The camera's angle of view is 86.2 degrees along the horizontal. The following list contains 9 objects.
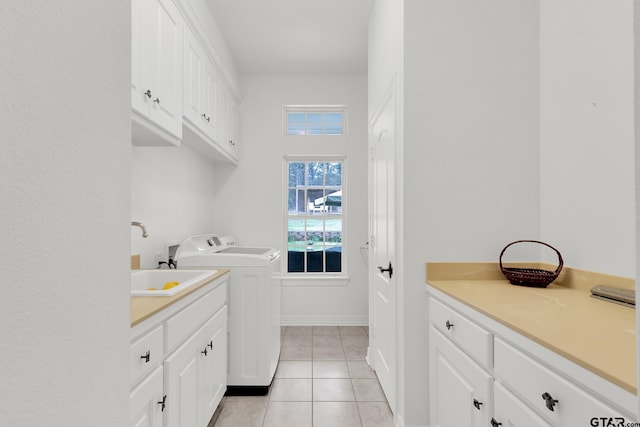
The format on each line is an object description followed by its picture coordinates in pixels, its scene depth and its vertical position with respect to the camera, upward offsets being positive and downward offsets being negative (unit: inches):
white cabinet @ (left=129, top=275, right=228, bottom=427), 47.2 -26.1
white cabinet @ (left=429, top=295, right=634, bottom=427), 31.6 -20.3
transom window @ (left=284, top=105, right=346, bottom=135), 163.6 +44.3
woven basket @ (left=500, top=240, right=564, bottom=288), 63.4 -11.9
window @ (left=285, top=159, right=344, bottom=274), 164.6 -0.9
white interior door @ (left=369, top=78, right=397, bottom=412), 82.4 -9.9
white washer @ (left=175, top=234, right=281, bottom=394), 95.3 -29.3
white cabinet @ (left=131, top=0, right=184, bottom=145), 62.6 +28.9
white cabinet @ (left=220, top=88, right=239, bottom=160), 128.3 +36.2
